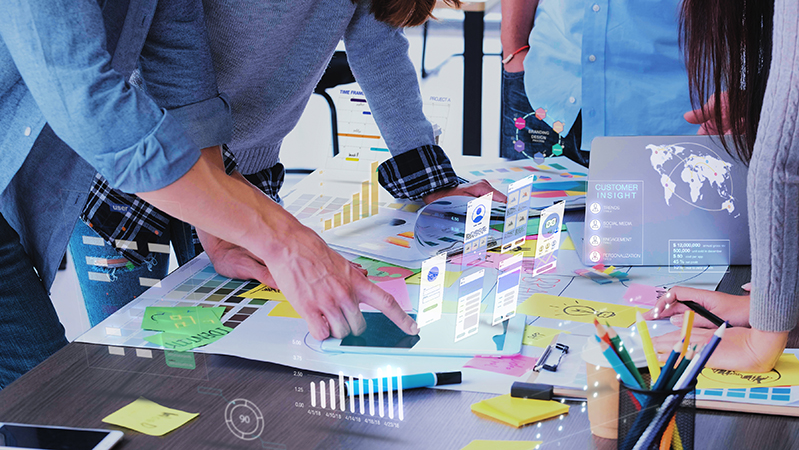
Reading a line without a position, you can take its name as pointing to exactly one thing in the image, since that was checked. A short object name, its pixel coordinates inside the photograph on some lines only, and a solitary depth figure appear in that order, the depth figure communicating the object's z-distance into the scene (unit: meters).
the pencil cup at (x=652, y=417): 1.78
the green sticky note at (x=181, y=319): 2.14
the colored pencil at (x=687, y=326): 1.80
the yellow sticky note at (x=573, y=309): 2.09
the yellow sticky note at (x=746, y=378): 1.92
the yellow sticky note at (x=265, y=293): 2.22
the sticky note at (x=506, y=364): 1.99
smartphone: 1.90
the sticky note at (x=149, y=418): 1.93
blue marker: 1.96
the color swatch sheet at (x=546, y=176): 2.49
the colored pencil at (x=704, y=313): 2.04
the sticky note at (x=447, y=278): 2.21
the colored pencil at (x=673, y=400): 1.78
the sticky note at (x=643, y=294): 2.15
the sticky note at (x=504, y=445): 1.87
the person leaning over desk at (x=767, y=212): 1.88
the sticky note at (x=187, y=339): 2.09
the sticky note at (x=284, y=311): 2.16
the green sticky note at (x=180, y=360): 2.05
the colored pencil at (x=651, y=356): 1.81
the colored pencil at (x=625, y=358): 1.80
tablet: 2.04
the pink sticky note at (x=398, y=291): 2.13
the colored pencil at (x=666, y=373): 1.79
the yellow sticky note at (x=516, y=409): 1.90
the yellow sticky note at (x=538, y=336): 2.05
